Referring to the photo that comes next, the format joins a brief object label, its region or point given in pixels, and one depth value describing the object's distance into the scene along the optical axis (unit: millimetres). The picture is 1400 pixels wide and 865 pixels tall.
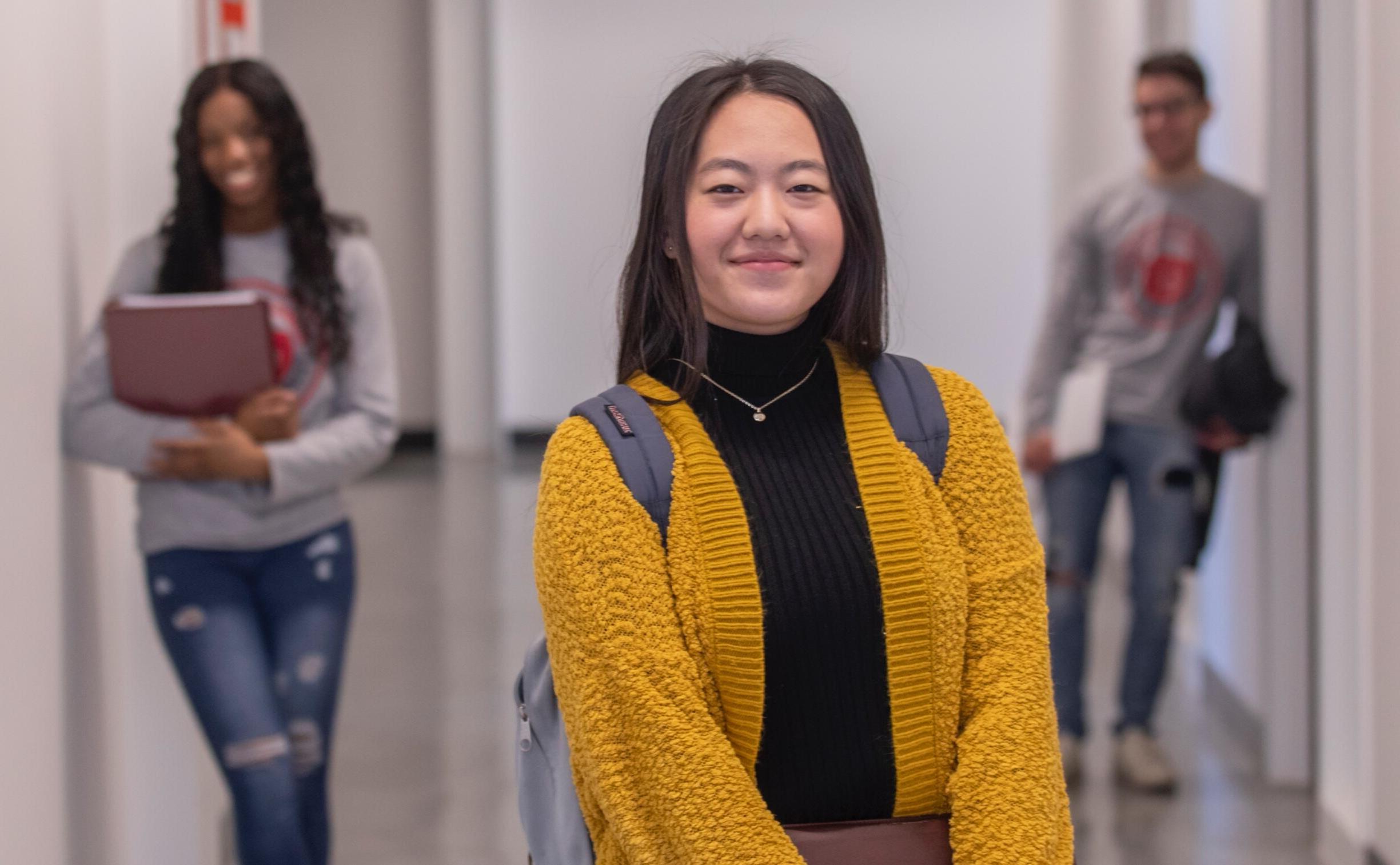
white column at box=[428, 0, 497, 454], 11469
